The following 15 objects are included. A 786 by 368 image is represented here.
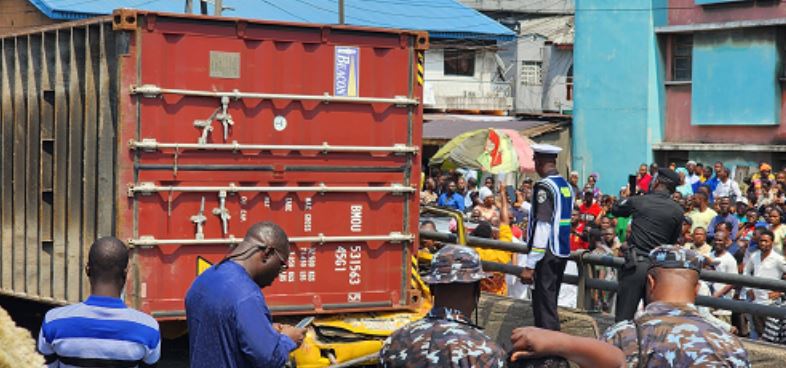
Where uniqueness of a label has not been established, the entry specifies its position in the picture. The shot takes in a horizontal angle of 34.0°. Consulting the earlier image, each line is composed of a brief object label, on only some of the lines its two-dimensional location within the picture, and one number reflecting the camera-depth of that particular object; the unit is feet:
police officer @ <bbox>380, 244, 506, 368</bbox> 15.43
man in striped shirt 17.93
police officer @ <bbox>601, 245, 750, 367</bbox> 15.37
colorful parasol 68.95
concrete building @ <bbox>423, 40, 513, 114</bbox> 150.10
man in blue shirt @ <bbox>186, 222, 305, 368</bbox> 18.38
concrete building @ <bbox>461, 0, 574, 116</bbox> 157.79
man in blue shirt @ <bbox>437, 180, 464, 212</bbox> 72.08
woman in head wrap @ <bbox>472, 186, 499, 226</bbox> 54.95
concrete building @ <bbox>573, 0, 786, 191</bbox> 91.97
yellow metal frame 32.78
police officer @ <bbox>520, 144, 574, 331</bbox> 33.81
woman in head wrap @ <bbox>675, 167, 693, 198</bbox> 70.38
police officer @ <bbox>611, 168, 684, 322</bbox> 32.71
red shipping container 32.30
